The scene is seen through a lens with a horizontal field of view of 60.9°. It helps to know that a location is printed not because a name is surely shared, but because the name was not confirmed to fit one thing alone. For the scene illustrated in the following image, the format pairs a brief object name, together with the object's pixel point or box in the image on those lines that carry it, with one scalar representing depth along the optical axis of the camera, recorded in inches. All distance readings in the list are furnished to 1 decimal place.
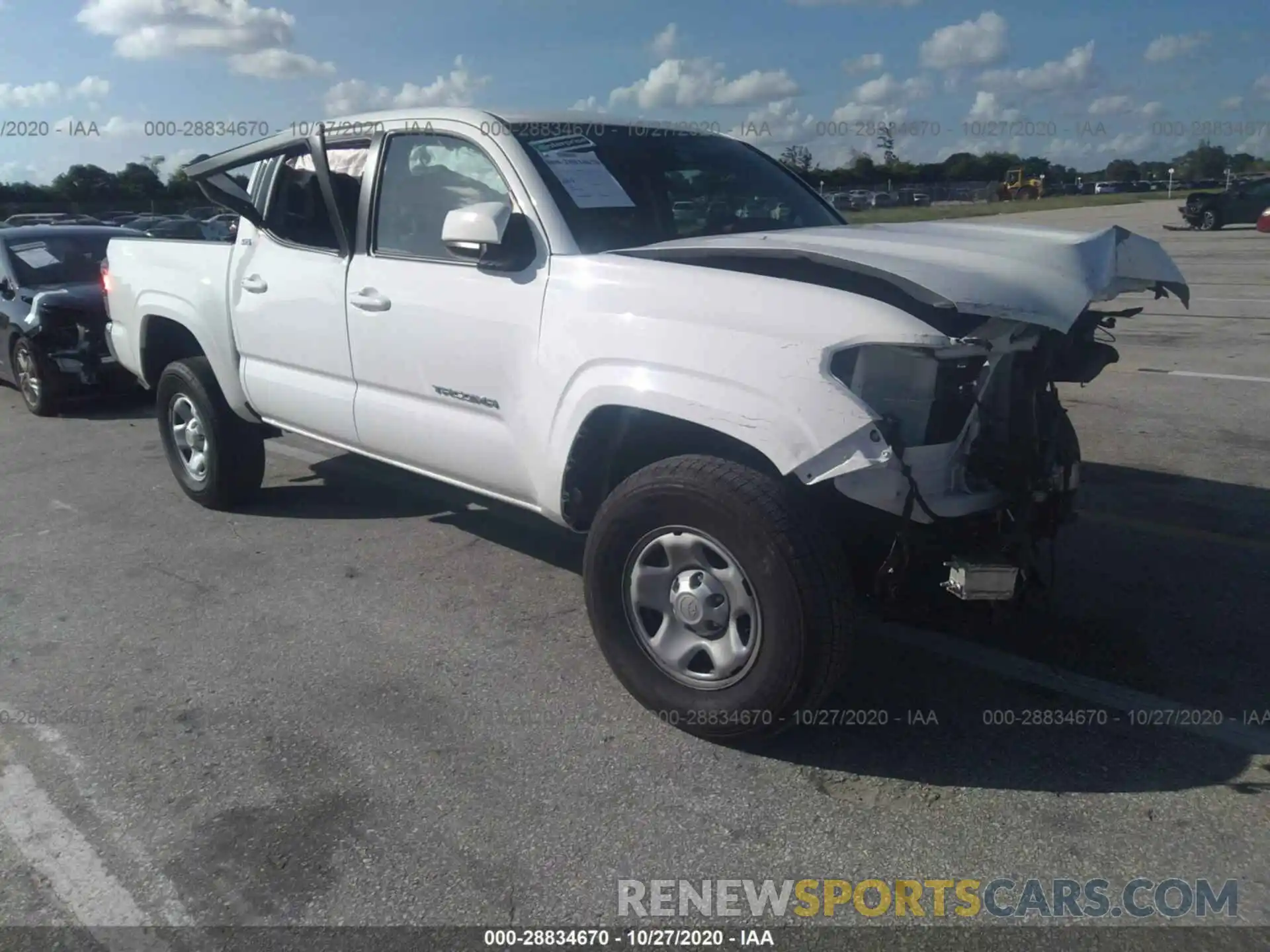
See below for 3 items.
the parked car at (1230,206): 1131.9
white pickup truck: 121.5
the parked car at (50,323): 354.3
